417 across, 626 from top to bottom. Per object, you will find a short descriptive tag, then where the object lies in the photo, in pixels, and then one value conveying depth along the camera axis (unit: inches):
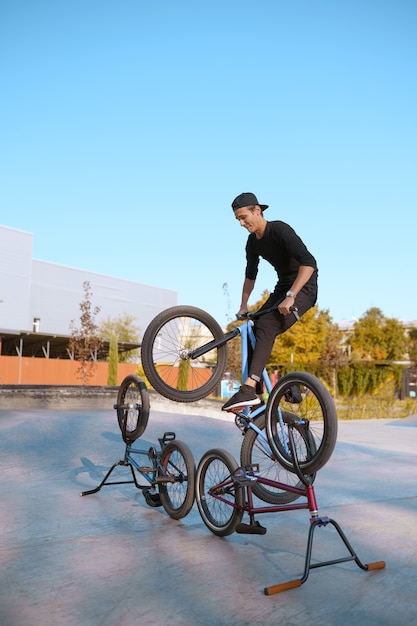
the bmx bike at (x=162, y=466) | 195.6
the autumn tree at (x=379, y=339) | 2576.3
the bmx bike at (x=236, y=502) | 139.7
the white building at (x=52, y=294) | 2010.3
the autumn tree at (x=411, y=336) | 2605.3
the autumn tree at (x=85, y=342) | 1310.3
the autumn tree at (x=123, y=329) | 2372.0
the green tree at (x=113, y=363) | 1087.9
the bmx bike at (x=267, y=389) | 156.7
